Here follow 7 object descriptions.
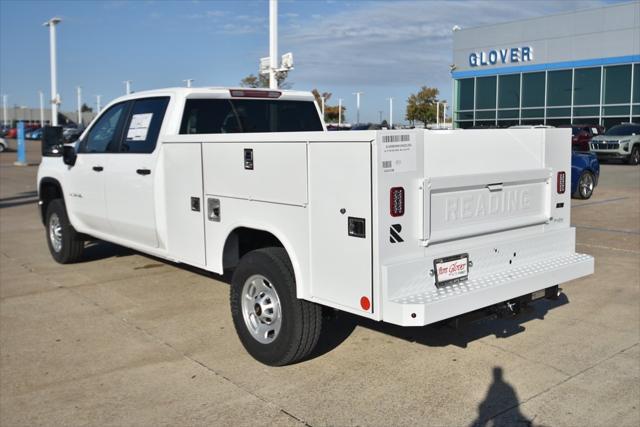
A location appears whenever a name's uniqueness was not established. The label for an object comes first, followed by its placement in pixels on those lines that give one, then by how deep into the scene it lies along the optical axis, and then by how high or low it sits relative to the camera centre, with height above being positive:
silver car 27.14 -0.27
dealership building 36.97 +3.99
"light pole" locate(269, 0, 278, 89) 15.72 +2.37
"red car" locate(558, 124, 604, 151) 28.08 +0.02
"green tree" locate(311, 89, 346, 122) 65.98 +2.64
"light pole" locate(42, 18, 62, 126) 32.41 +4.32
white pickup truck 4.22 -0.54
